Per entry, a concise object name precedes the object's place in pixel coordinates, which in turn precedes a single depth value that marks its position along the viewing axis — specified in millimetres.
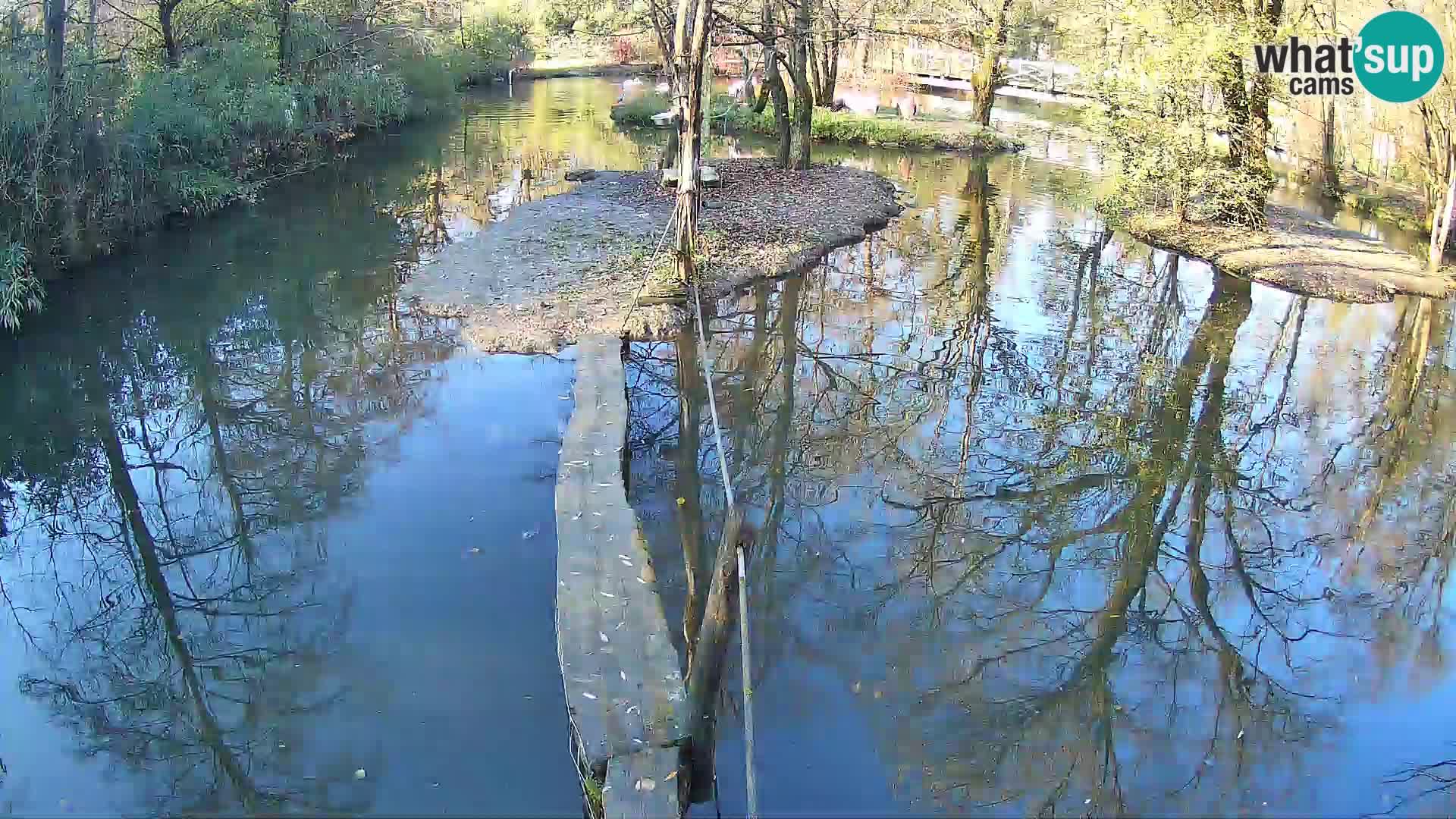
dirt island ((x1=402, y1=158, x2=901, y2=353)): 11133
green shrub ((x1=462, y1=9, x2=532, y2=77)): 38781
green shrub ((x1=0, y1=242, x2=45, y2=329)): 10750
